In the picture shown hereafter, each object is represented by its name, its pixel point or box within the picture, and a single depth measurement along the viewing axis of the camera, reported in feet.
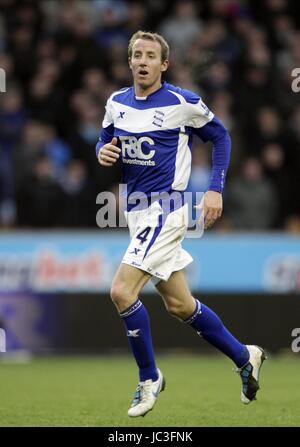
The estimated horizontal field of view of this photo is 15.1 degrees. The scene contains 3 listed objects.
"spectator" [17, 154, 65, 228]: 43.50
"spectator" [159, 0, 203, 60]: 49.55
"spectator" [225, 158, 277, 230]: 43.86
